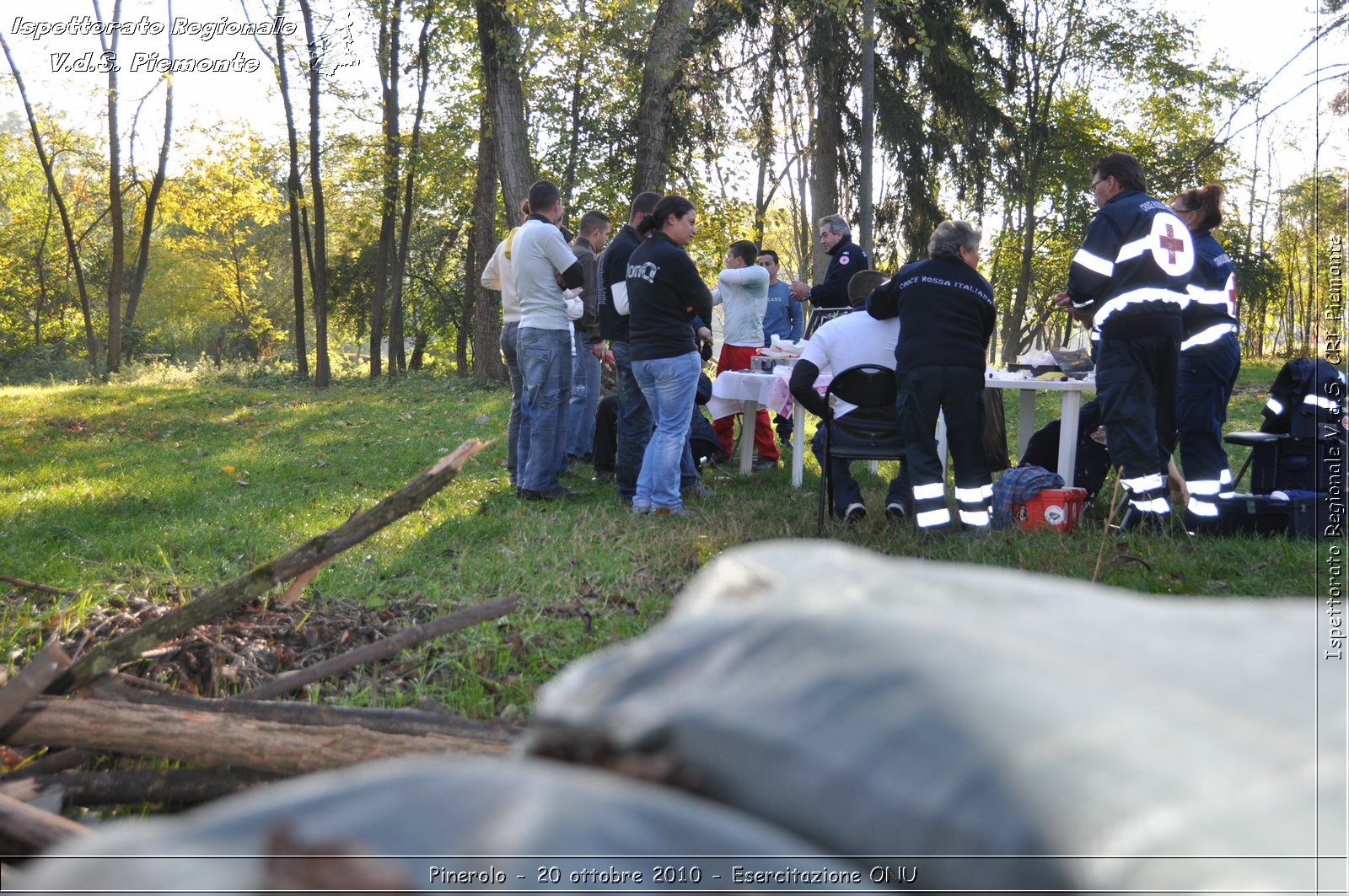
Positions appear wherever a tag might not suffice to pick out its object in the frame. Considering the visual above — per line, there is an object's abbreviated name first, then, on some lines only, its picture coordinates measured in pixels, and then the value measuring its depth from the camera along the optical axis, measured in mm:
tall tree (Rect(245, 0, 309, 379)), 24844
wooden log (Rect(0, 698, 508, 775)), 2641
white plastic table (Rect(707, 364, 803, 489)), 8859
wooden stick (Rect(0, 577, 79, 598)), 4130
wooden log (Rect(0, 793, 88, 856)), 1997
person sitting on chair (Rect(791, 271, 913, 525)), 7168
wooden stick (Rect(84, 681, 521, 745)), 2777
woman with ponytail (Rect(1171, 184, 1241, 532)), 6977
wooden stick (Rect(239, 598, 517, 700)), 3434
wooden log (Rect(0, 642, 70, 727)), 2703
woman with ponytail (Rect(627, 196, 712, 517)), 7398
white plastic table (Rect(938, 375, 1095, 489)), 7367
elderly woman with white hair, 6488
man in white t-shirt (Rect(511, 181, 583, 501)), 7848
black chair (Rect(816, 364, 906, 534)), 7031
